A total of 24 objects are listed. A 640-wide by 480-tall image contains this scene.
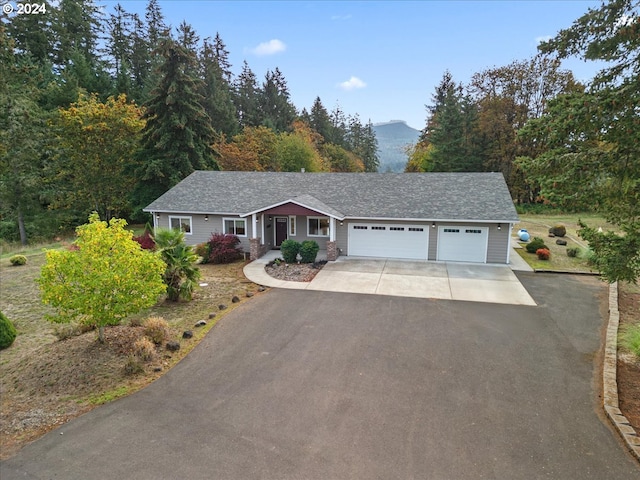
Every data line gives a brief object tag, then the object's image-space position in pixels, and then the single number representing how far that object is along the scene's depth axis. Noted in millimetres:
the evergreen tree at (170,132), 28609
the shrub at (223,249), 19859
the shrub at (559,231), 25109
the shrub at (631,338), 9870
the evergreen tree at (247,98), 53375
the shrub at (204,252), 20125
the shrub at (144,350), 9484
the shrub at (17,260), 20078
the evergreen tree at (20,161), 25562
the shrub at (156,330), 10352
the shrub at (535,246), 20794
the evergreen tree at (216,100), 43969
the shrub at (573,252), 20453
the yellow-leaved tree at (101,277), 8789
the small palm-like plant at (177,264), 13430
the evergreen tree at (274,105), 55438
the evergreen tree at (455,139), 41281
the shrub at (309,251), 19094
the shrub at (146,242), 19766
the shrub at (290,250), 19219
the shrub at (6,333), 10391
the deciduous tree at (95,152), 28438
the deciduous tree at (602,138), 7219
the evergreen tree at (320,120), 65500
